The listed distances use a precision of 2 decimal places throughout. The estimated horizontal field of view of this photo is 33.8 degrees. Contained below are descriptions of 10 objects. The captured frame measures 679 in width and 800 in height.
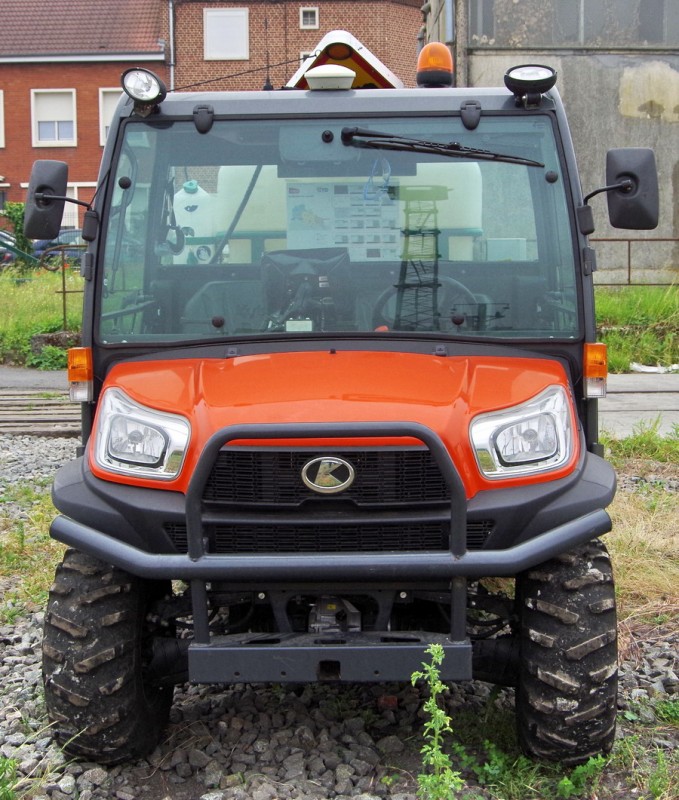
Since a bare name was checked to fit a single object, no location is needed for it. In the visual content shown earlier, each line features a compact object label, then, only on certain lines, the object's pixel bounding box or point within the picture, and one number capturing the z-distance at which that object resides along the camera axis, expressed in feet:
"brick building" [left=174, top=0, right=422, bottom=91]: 125.18
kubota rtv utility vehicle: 10.88
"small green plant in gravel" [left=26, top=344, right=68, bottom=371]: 49.39
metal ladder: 13.14
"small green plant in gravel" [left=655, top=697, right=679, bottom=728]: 12.80
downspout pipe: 125.18
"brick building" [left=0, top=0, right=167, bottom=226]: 128.06
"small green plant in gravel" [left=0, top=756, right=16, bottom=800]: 10.76
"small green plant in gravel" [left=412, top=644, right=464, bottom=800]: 9.81
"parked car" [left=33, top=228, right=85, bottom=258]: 70.15
